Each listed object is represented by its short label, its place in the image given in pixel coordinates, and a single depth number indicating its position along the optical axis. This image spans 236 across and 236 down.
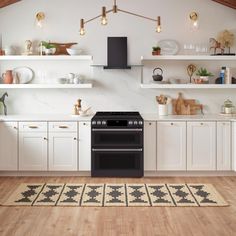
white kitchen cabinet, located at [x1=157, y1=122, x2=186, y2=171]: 3.92
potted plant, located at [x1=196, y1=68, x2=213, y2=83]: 4.17
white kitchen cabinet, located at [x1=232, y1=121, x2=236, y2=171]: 3.92
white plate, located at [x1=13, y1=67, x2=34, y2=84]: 4.28
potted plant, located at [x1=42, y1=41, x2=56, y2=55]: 4.15
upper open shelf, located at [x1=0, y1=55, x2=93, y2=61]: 4.12
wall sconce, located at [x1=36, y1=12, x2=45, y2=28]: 4.20
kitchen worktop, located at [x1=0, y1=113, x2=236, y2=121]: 3.92
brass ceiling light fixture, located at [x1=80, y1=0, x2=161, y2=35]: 2.76
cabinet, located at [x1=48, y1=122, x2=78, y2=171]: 3.92
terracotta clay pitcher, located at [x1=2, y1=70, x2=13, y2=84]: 4.18
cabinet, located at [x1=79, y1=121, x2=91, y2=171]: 3.92
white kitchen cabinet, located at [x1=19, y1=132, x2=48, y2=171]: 3.92
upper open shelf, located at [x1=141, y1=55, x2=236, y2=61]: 4.11
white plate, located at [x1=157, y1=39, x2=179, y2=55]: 4.23
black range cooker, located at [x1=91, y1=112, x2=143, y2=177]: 3.88
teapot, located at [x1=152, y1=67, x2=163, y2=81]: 4.17
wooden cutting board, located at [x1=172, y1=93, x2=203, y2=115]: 4.27
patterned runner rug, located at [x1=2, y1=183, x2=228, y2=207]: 3.14
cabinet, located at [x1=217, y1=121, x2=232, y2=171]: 3.94
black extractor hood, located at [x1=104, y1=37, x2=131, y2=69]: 4.12
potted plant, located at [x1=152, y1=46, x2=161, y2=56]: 4.15
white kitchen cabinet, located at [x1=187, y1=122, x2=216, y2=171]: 3.93
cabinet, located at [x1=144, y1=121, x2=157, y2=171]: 3.92
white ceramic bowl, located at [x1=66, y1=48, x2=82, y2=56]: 4.14
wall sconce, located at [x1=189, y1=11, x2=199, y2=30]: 4.19
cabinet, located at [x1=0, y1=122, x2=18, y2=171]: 3.92
